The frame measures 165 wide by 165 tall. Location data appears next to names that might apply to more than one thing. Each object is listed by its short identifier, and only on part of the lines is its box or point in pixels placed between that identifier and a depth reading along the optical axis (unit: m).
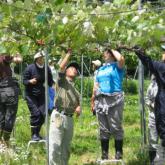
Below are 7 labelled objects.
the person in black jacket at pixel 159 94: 6.71
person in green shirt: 7.09
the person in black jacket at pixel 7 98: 8.44
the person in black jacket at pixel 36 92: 9.02
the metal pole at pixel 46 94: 6.21
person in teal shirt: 7.74
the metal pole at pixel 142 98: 8.24
